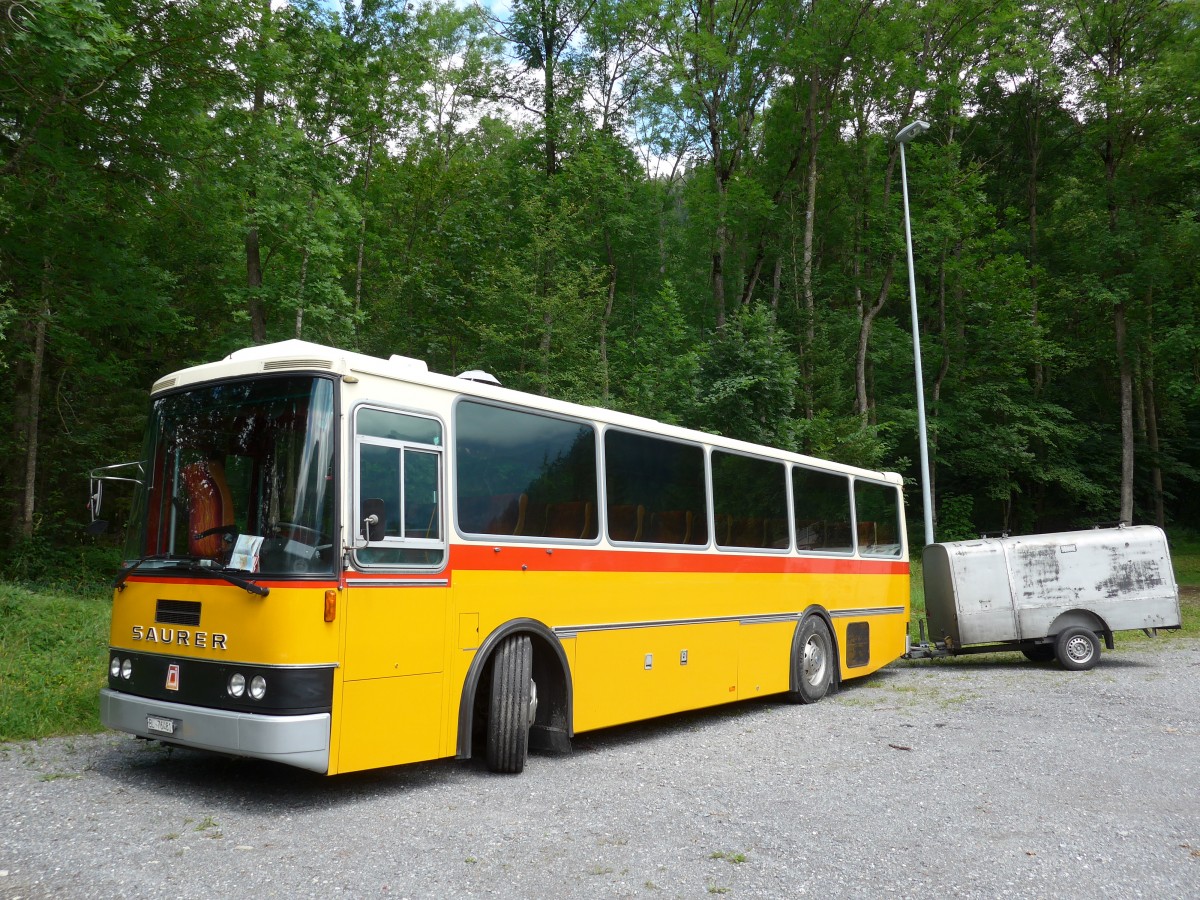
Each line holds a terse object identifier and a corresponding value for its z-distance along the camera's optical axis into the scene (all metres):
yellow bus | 5.73
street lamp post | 19.51
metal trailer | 13.41
